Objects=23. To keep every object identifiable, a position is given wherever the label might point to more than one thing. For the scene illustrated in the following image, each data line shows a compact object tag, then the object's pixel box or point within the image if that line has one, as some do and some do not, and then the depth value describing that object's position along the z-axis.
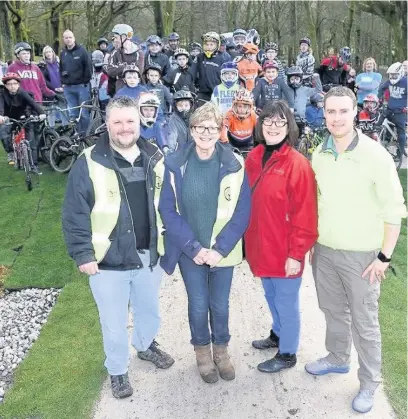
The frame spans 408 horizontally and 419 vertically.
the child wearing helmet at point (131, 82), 7.64
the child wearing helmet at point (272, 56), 9.39
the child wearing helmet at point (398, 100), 9.77
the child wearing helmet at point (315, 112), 9.30
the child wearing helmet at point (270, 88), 8.42
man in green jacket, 2.93
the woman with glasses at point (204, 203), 3.16
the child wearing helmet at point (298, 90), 8.95
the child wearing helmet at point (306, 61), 11.12
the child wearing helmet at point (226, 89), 7.96
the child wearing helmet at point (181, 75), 9.37
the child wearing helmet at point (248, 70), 9.16
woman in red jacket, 3.15
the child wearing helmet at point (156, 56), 10.54
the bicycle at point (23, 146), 8.30
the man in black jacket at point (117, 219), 3.01
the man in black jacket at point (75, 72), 9.59
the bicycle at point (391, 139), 9.78
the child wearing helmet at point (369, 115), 9.18
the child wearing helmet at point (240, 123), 6.44
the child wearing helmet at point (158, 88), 8.06
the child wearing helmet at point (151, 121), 6.84
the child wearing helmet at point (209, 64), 9.29
